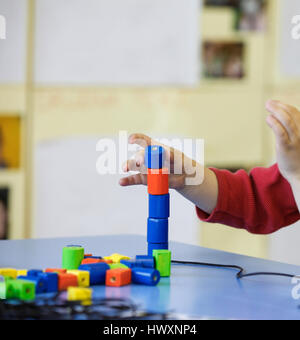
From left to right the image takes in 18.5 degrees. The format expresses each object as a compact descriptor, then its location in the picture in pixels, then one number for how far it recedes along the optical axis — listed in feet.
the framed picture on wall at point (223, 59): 8.39
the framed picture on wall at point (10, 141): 7.09
